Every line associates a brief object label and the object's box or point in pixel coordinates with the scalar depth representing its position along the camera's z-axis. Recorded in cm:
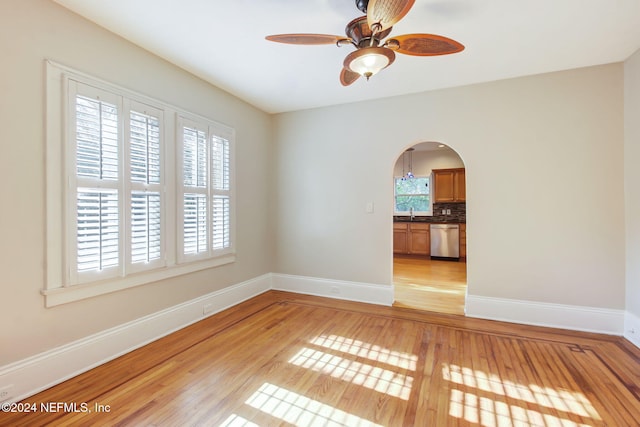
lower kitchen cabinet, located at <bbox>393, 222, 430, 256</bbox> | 694
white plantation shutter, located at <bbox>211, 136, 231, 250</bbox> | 338
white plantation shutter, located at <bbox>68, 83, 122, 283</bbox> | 210
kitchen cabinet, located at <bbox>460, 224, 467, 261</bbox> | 656
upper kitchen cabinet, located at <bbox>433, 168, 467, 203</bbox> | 689
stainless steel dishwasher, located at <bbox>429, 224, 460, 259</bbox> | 660
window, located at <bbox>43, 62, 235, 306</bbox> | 203
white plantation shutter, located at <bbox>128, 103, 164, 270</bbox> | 248
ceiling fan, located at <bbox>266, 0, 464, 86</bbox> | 178
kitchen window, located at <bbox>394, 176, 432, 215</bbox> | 748
